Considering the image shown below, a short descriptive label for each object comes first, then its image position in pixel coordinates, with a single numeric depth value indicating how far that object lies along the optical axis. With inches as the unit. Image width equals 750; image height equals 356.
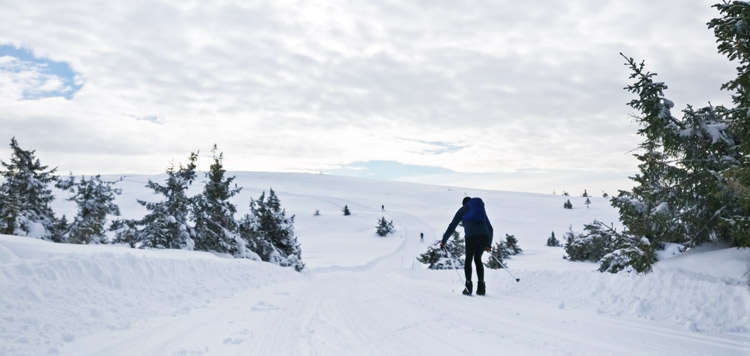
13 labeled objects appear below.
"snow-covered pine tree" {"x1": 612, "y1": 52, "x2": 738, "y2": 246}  228.1
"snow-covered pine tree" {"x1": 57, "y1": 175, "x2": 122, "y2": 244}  729.6
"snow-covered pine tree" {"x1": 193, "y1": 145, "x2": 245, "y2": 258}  740.6
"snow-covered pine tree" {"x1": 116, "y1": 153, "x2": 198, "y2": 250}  664.4
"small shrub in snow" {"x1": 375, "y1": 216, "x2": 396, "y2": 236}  2001.7
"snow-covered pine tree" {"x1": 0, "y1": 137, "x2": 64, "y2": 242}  627.5
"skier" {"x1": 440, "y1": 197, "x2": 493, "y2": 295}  290.4
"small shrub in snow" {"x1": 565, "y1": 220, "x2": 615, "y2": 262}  693.9
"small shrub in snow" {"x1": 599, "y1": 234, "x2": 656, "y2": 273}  243.2
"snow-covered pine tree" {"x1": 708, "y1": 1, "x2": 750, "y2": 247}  180.8
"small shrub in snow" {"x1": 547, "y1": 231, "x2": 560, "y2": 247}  1362.0
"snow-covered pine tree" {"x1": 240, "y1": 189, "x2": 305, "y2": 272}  901.8
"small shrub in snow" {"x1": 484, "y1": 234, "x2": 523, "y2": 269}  857.7
